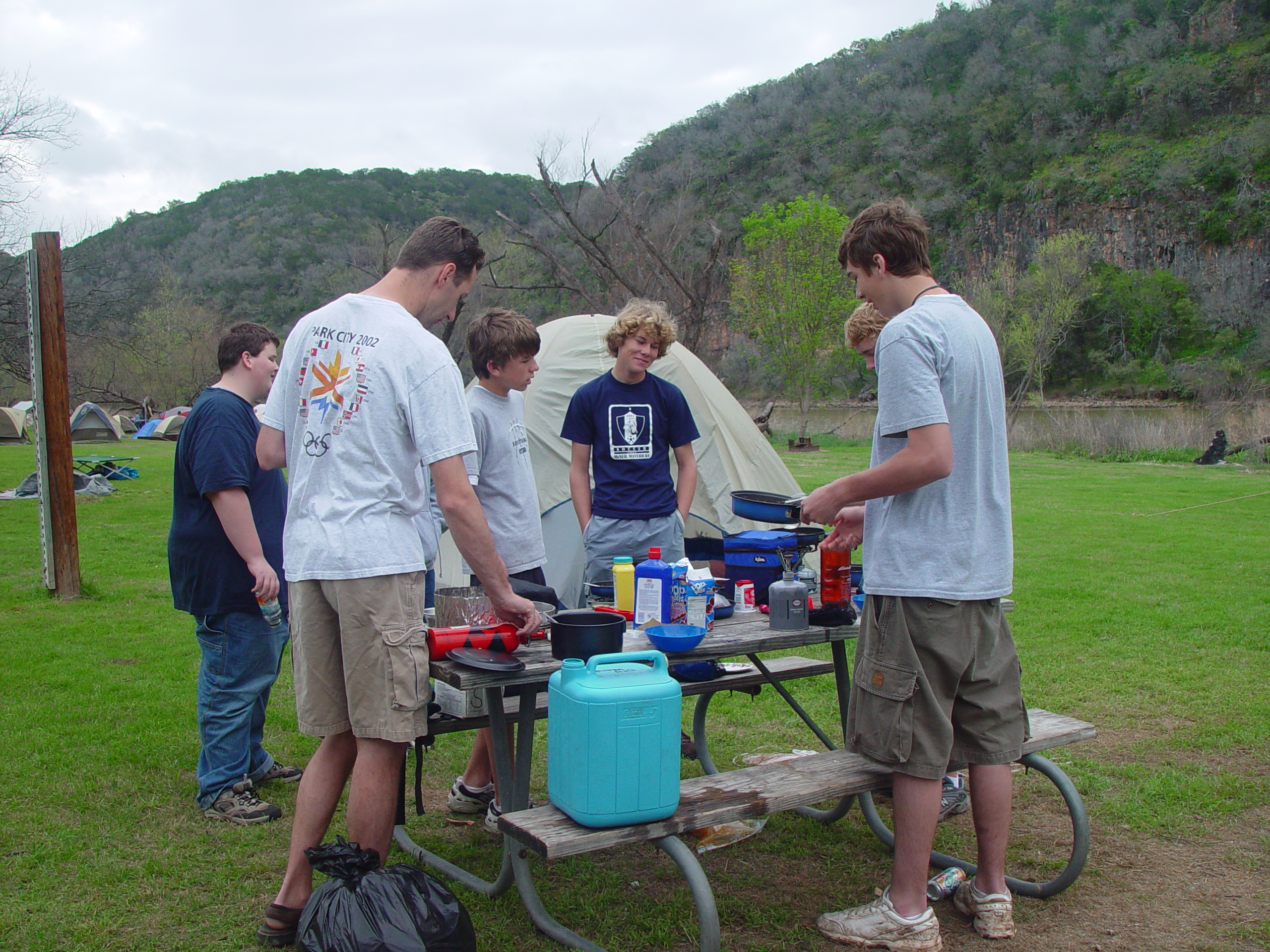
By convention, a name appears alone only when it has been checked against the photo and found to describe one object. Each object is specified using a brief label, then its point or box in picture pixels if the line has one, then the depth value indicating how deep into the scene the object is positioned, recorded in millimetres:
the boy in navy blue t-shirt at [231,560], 3059
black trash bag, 1932
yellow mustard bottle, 2854
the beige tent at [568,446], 5617
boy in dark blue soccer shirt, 3846
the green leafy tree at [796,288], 32031
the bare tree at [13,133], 12883
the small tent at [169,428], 31609
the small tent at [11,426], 27016
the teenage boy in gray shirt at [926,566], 2141
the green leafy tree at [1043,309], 34562
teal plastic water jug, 2045
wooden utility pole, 6375
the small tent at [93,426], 28875
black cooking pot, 2268
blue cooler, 2965
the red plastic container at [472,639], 2355
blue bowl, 2422
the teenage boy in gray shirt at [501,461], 3201
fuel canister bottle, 2684
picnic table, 2041
